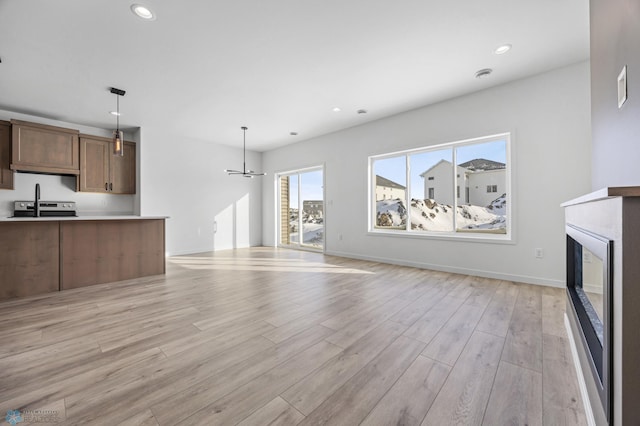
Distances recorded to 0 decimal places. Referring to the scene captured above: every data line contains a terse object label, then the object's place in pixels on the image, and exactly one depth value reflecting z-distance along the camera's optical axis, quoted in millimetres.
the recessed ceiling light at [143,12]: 2226
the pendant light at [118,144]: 3400
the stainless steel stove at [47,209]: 4500
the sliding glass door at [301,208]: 6434
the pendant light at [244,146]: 5639
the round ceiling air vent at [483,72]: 3248
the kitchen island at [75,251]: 2971
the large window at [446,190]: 3795
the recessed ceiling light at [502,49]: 2777
